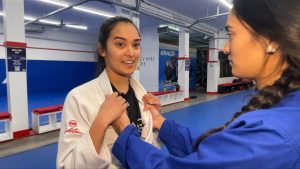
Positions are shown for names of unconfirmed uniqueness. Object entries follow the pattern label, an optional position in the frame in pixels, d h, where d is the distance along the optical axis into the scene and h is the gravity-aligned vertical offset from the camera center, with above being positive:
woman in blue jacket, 0.63 -0.12
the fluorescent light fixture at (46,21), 10.46 +2.45
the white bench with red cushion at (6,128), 4.38 -1.15
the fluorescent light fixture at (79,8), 7.39 +2.33
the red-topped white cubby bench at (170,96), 8.48 -1.01
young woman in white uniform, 1.13 -0.19
